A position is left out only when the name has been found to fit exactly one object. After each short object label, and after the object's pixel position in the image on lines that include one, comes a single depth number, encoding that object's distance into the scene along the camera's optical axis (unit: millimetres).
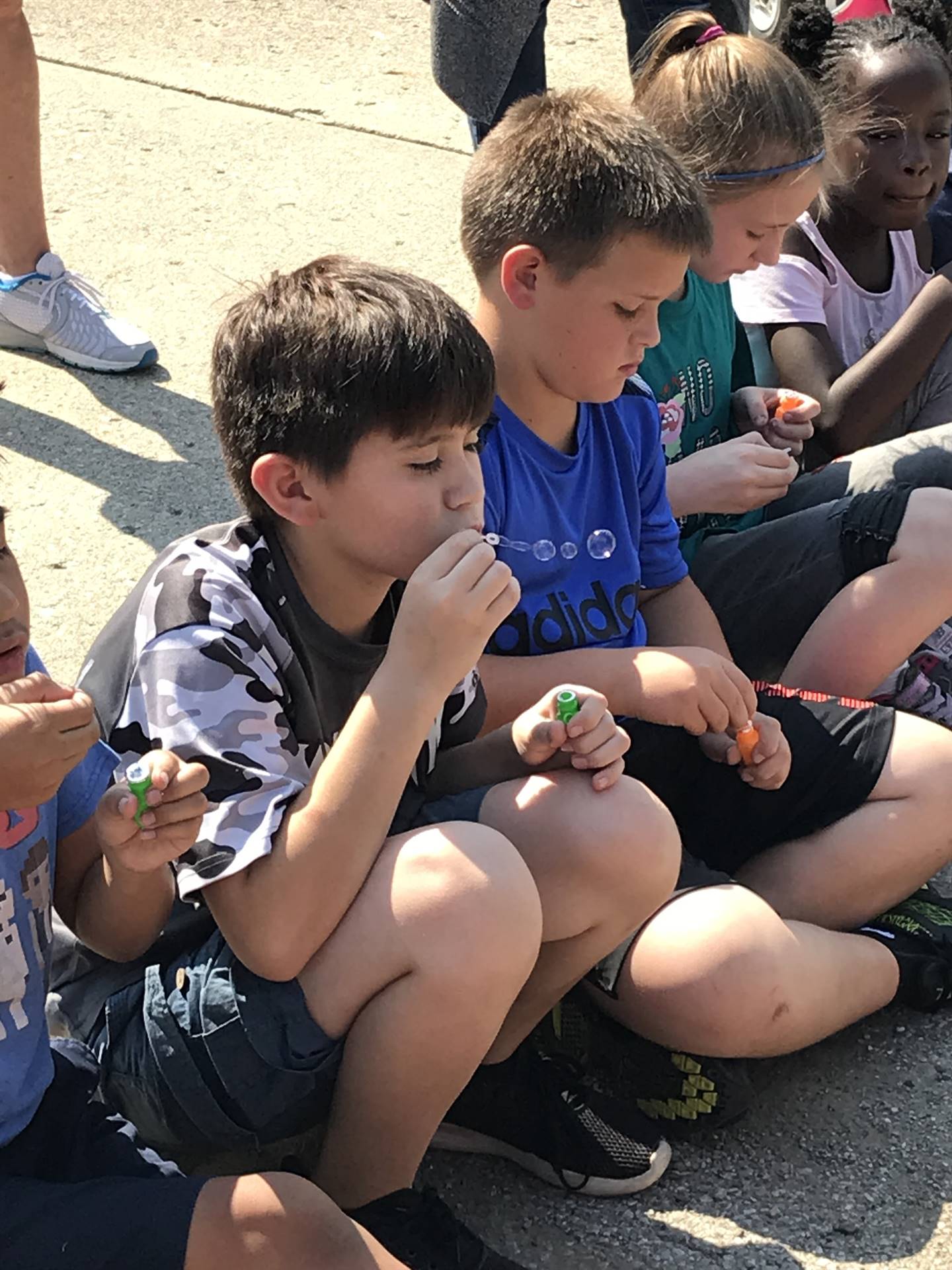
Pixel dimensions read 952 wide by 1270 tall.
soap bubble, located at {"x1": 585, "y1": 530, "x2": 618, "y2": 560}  2451
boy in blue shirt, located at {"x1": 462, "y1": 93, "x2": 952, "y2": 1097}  2322
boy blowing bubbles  1791
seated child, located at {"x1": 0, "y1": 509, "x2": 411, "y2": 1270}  1589
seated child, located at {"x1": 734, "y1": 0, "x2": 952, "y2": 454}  3137
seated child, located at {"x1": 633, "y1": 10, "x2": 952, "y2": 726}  2717
